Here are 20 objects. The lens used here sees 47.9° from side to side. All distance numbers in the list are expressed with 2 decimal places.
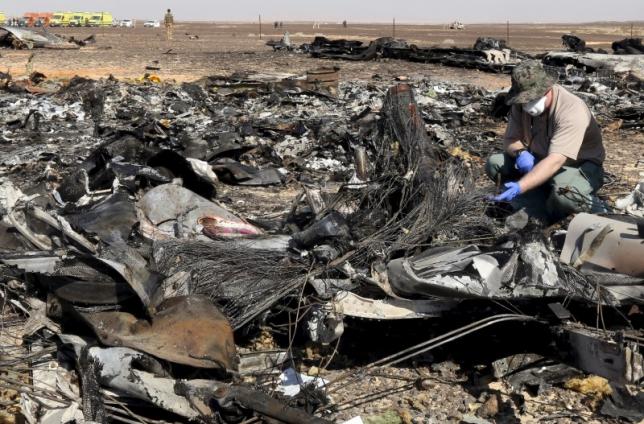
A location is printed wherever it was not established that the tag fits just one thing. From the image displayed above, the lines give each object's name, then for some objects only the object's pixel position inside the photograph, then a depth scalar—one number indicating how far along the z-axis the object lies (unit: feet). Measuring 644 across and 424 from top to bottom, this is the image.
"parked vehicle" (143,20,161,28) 237.92
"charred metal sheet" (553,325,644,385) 10.44
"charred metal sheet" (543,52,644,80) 55.57
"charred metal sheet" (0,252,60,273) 13.71
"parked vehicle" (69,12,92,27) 220.43
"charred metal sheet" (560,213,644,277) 12.34
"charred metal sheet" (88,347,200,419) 10.56
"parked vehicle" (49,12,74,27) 217.60
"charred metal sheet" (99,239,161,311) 11.85
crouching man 16.57
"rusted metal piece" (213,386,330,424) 10.05
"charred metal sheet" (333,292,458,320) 12.20
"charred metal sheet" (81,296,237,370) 11.18
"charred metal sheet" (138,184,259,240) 16.49
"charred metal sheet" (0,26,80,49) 87.61
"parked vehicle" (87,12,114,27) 224.00
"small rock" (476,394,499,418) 11.63
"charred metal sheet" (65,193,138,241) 15.65
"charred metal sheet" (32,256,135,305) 12.14
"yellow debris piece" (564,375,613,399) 11.96
